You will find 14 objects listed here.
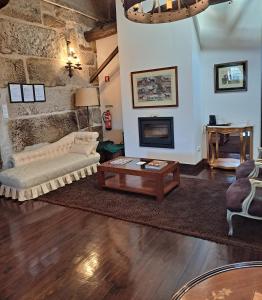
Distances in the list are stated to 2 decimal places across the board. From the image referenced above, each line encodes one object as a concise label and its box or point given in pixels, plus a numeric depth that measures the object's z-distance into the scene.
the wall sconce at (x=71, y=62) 5.38
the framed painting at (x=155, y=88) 4.71
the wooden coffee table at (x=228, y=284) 1.09
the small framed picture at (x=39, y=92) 4.76
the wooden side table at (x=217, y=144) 4.29
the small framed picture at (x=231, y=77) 4.52
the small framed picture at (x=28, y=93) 4.55
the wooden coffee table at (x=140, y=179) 3.35
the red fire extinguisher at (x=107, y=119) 6.15
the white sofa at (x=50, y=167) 3.70
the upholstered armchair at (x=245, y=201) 2.28
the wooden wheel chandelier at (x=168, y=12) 2.46
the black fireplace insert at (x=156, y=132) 4.91
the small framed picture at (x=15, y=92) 4.34
